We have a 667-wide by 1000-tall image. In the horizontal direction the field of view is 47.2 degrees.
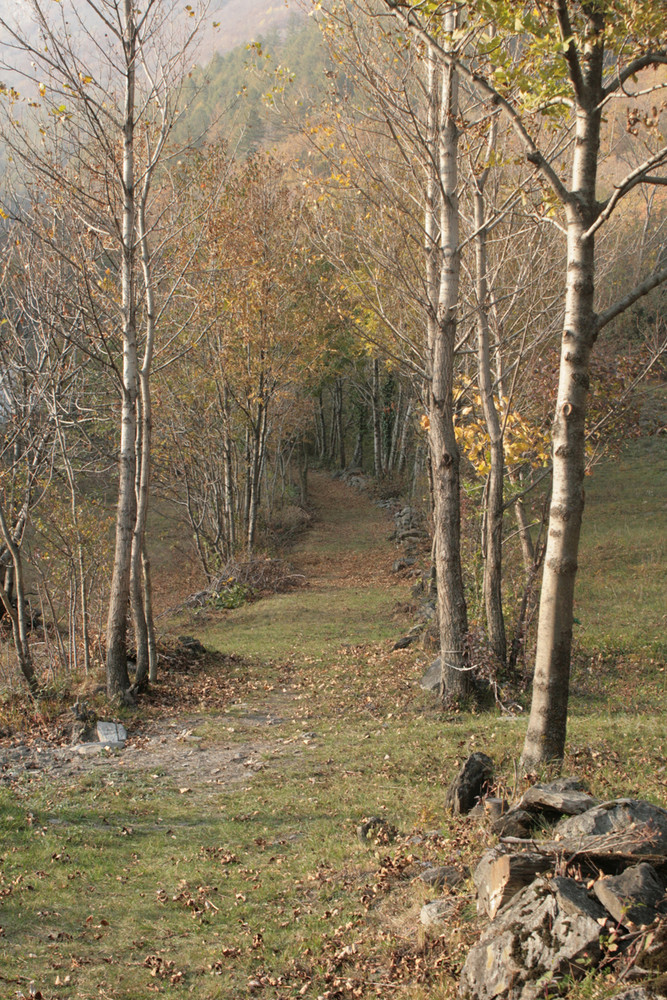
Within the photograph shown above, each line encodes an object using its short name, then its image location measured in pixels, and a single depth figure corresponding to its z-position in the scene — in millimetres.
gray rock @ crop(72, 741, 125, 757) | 8203
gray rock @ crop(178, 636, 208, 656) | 12297
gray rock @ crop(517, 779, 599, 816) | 4277
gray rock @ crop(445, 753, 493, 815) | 5582
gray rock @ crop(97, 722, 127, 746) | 8574
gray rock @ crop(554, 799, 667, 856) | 3527
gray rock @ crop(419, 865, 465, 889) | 4484
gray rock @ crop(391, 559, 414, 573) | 21078
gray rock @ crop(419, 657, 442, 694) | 9676
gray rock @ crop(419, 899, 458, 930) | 4086
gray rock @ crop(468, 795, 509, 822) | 4867
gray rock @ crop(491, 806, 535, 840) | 4336
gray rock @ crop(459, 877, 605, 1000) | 3168
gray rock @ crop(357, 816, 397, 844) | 5552
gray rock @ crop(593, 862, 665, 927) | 3160
